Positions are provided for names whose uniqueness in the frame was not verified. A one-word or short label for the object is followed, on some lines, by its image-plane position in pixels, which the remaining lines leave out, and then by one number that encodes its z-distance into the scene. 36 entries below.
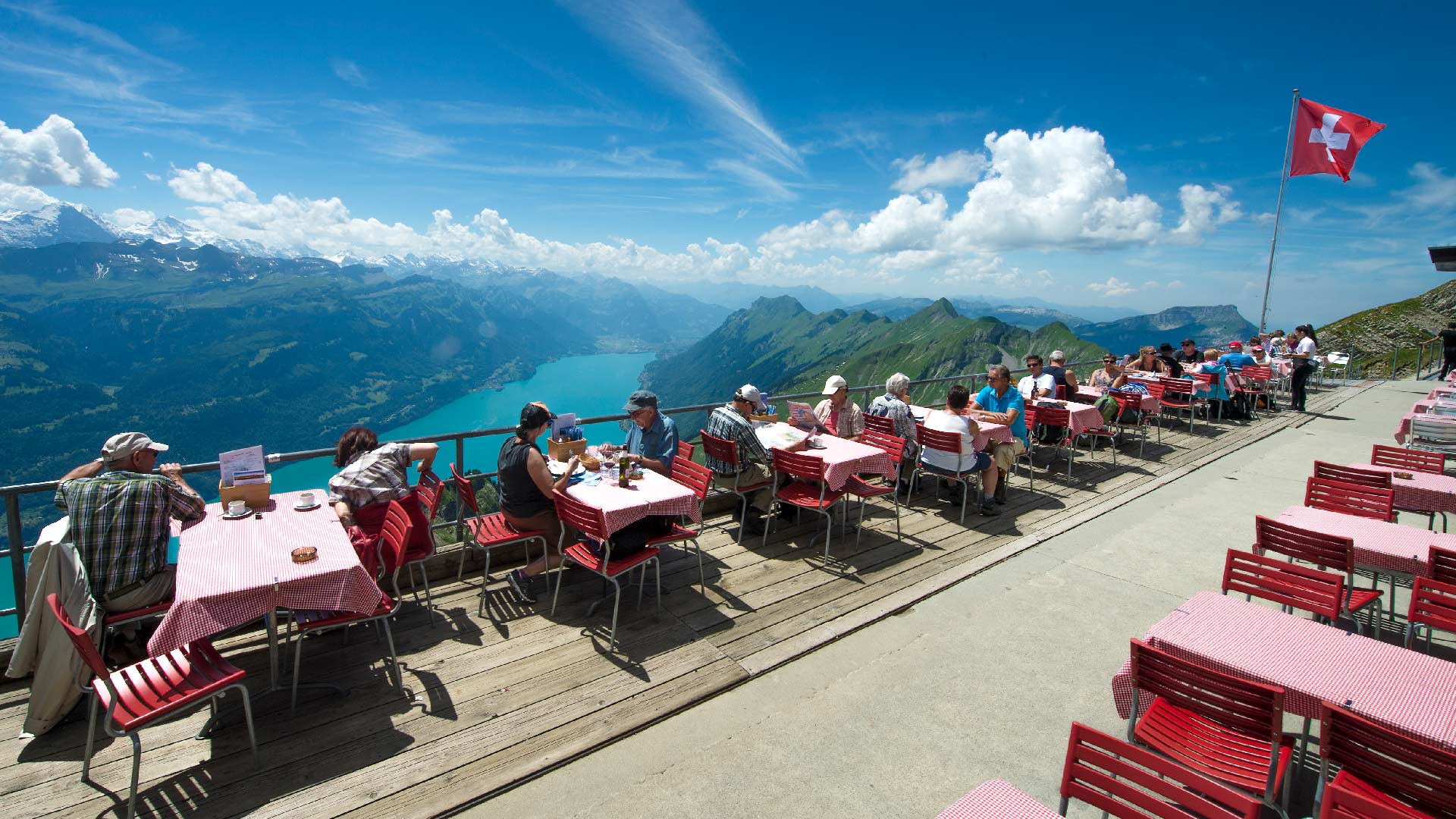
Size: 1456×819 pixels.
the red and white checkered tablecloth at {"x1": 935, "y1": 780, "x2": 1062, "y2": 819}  2.22
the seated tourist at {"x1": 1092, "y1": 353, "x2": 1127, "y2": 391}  11.48
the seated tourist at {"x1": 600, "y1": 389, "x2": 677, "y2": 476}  6.12
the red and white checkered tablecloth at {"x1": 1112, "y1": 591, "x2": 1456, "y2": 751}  2.66
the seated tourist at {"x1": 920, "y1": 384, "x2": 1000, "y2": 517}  7.29
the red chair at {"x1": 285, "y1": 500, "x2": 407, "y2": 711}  3.94
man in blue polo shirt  7.96
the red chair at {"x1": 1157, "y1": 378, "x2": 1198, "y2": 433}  11.88
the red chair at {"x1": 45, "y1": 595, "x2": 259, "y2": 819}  2.97
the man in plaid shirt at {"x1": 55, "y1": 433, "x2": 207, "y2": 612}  3.78
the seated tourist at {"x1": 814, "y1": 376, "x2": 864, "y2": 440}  7.63
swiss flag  15.27
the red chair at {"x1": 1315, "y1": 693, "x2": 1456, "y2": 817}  2.25
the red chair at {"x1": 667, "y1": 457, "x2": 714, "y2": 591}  5.32
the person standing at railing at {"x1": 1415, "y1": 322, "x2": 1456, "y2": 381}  16.56
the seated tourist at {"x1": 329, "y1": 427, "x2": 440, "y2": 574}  4.73
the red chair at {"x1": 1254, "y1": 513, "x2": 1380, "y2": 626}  4.21
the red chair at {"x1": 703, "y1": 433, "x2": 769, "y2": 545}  6.58
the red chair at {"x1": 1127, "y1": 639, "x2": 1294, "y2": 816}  2.67
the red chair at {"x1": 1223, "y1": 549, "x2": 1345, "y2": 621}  3.79
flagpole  16.48
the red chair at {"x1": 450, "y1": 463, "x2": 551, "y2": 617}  5.18
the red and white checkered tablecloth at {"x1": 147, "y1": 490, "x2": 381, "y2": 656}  3.42
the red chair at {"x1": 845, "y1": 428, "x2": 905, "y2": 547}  6.48
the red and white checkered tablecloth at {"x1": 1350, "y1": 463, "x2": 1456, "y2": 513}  5.36
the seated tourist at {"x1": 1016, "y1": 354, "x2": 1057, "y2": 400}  9.84
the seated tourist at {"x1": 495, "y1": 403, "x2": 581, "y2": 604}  5.23
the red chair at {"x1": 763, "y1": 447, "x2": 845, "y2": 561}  6.12
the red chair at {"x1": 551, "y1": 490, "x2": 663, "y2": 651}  4.74
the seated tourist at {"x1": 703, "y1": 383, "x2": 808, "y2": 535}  6.54
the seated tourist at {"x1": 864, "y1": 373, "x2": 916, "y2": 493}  7.69
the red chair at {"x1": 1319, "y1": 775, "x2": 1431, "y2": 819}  1.96
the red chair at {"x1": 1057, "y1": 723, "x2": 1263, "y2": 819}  2.06
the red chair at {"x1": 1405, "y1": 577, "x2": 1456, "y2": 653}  3.62
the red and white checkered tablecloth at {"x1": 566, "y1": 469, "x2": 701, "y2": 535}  4.89
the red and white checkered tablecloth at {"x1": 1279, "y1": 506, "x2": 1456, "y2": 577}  4.12
